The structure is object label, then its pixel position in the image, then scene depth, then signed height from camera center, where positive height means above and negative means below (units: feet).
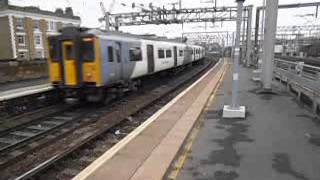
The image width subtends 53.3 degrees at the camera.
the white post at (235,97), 28.63 -4.59
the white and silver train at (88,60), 37.63 -1.38
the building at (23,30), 161.07 +10.67
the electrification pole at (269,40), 41.19 +0.81
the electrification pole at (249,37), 101.20 +2.98
